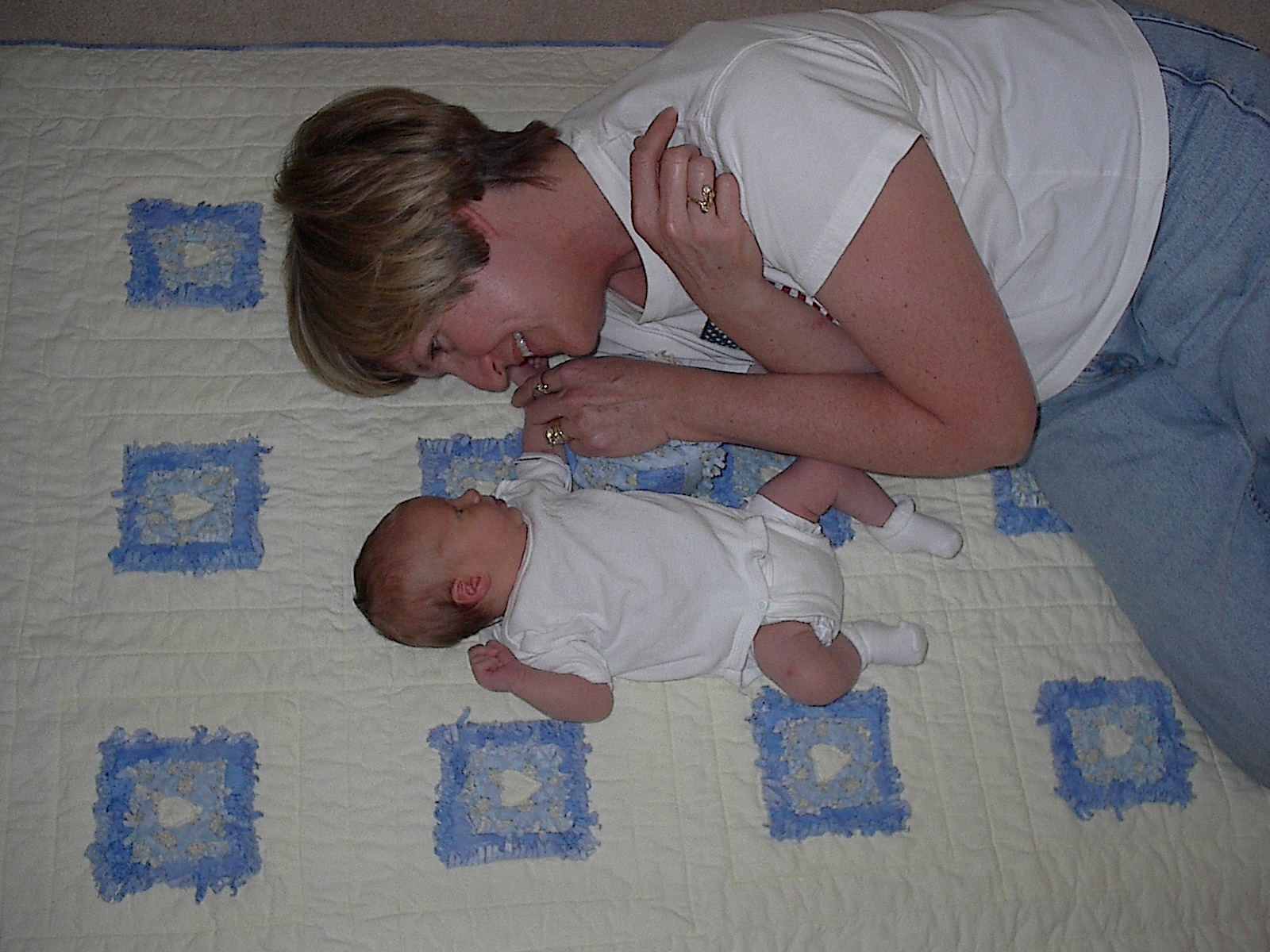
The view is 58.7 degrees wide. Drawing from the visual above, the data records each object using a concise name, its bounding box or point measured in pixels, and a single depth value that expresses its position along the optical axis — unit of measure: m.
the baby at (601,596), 1.15
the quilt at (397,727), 1.12
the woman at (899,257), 0.95
